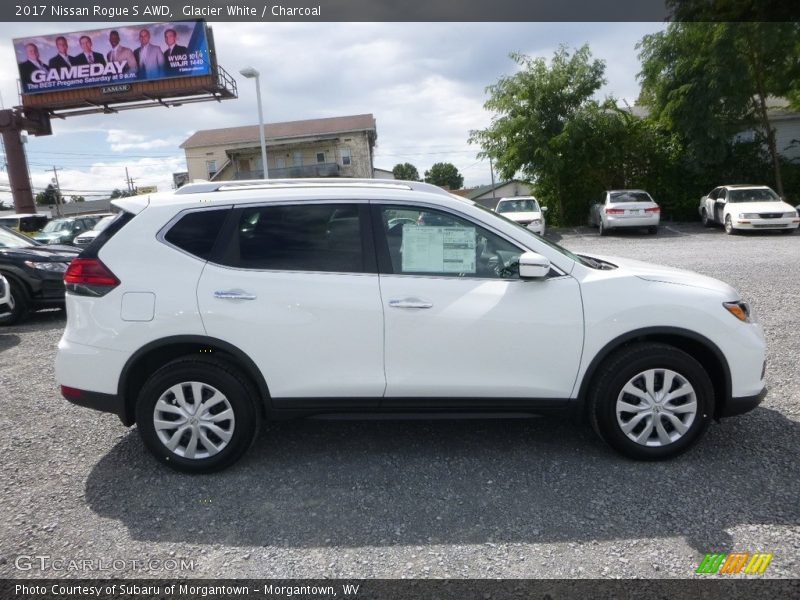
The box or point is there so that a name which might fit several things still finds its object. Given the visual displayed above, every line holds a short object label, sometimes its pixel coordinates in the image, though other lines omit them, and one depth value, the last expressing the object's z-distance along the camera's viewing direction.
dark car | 8.11
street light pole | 18.42
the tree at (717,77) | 18.72
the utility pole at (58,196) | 69.32
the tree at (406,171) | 87.72
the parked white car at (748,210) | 15.86
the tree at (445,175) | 100.88
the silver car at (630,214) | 17.97
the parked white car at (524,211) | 17.33
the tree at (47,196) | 77.81
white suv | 3.31
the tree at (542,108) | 21.52
